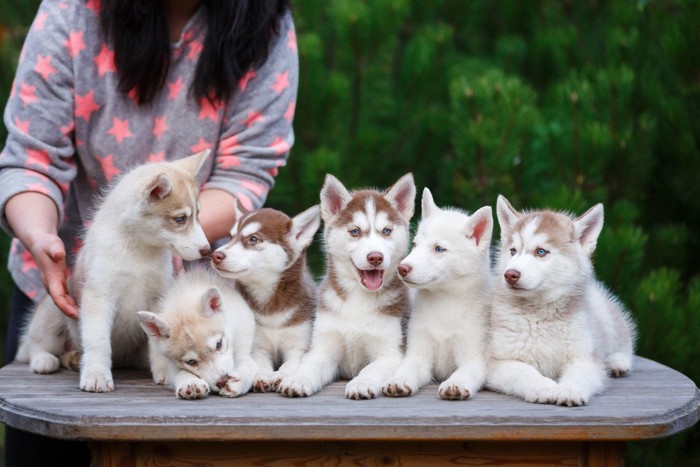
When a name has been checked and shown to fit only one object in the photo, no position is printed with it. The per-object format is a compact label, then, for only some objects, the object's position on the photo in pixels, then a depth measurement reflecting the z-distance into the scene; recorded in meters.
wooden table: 4.64
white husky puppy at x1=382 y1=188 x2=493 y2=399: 5.51
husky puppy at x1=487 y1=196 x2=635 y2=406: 5.29
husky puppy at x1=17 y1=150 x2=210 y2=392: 5.46
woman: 6.34
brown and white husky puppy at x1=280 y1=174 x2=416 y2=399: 5.55
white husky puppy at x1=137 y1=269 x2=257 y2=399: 5.23
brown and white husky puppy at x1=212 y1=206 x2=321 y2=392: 5.68
